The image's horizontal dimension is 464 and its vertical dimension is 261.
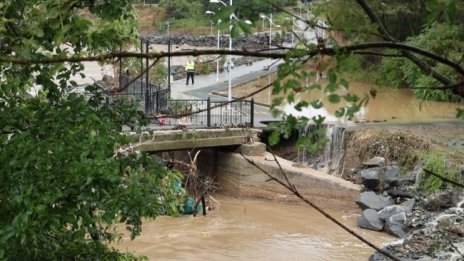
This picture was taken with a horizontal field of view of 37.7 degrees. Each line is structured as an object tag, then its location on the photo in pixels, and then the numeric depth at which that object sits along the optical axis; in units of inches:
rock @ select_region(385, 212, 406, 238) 593.0
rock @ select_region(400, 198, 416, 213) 625.9
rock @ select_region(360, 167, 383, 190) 685.3
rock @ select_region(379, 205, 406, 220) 616.7
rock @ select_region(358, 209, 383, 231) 612.4
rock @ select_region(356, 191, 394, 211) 650.2
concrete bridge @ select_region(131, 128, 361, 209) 689.6
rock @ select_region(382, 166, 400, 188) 685.9
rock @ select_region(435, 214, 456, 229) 529.0
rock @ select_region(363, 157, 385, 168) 709.3
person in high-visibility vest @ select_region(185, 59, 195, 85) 1412.4
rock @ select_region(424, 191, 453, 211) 612.4
